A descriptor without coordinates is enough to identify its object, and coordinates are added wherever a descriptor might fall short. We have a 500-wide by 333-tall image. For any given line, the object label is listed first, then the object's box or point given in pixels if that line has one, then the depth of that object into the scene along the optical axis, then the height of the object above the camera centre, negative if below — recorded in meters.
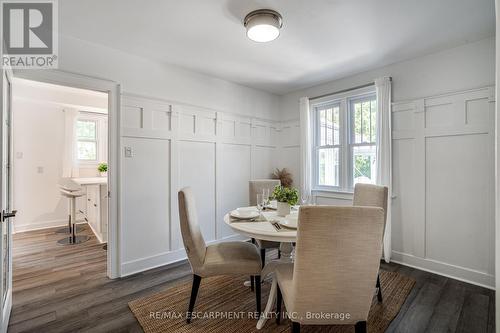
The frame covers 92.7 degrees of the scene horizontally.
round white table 1.68 -0.49
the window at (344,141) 3.46 +0.39
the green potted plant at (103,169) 4.59 -0.06
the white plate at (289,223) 1.80 -0.45
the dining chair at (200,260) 1.89 -0.78
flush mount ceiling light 2.01 +1.22
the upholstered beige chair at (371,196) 2.25 -0.30
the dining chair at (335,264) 1.24 -0.53
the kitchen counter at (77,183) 3.86 -0.28
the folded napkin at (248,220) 2.08 -0.47
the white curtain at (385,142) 3.08 +0.32
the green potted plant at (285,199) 2.18 -0.30
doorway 3.87 -0.10
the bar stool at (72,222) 3.89 -0.94
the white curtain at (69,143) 4.74 +0.45
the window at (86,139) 5.06 +0.57
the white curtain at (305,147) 4.01 +0.32
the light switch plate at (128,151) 2.81 +0.17
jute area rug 1.88 -1.27
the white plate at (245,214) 2.09 -0.44
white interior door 1.61 -0.30
